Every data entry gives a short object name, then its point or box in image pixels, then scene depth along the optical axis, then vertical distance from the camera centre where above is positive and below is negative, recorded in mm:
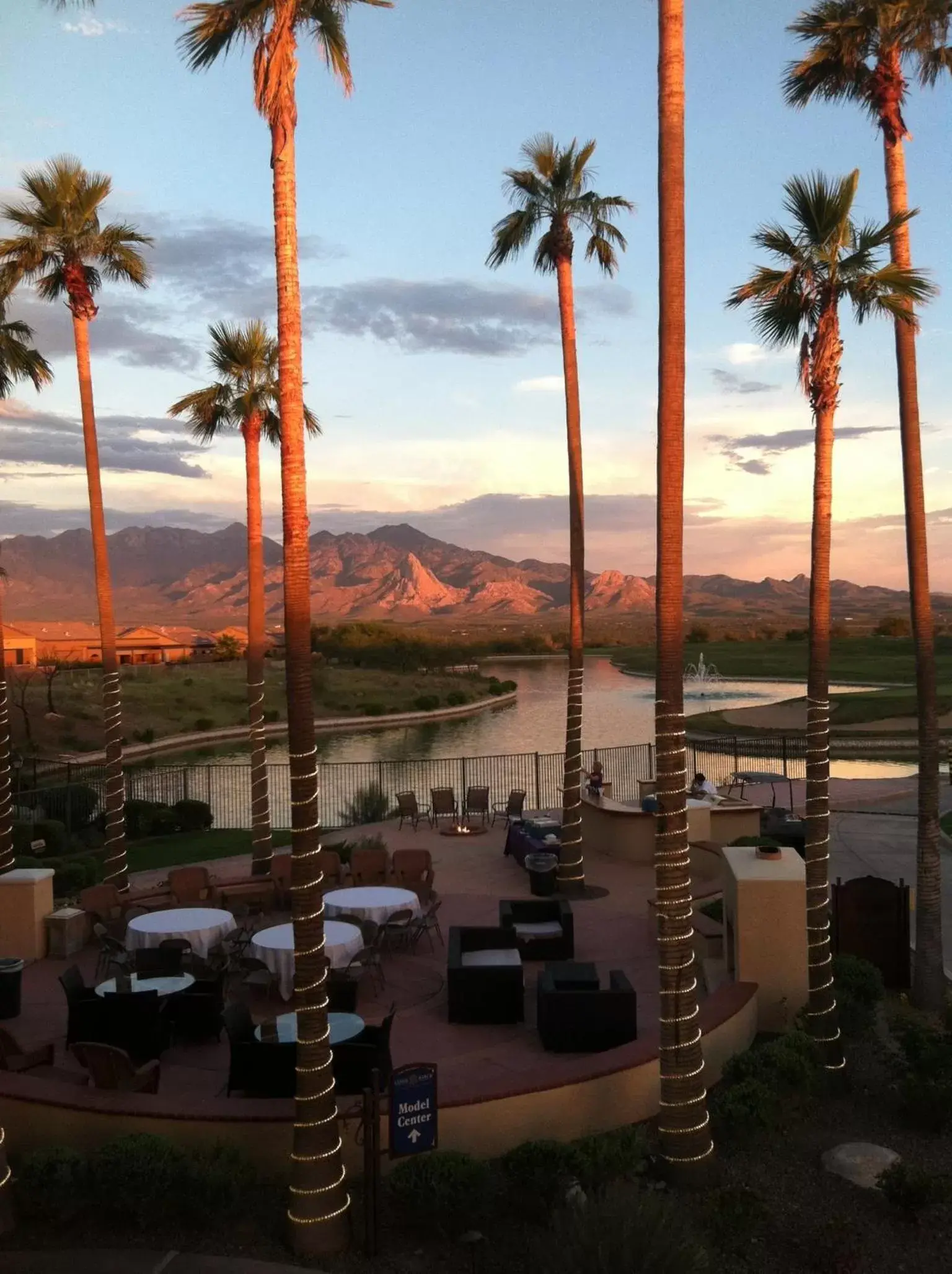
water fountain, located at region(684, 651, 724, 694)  91125 -7605
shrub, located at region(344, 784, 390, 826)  26047 -5514
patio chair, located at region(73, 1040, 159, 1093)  7695 -3738
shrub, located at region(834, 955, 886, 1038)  10062 -4217
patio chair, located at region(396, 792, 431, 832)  22500 -4671
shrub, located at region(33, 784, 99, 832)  24609 -5001
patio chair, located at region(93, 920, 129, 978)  11594 -4143
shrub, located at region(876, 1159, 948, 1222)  6754 -4177
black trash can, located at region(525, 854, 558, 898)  15891 -4470
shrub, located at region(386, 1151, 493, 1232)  6531 -3986
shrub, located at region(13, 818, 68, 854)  20750 -4888
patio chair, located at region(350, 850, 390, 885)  15523 -4191
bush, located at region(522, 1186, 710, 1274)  5441 -3699
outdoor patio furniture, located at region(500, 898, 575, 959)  12320 -4224
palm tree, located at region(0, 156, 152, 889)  15188 +5709
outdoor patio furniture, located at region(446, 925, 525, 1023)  10172 -4100
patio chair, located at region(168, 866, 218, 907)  14250 -4106
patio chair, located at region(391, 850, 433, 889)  15219 -4115
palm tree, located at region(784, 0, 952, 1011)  10977 +5427
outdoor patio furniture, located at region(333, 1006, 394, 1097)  8086 -3849
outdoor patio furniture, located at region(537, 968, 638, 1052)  9320 -4034
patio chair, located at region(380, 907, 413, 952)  12430 -4267
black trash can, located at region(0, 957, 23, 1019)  10672 -4175
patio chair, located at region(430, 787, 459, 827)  22984 -4666
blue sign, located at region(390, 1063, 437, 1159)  6266 -3302
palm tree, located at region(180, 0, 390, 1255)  6367 -1677
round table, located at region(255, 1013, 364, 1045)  8461 -3777
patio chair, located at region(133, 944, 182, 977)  10609 -3907
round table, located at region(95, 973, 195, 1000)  10065 -3991
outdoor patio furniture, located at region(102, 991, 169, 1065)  9141 -3918
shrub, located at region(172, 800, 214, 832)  24859 -5310
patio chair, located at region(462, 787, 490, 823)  22938 -4662
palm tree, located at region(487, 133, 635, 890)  15320 +5852
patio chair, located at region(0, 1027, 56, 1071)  8383 -3902
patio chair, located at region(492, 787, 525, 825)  21922 -4556
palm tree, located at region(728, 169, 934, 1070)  9680 +3081
